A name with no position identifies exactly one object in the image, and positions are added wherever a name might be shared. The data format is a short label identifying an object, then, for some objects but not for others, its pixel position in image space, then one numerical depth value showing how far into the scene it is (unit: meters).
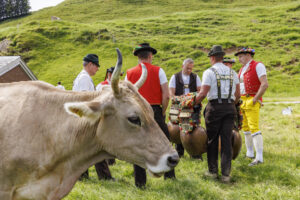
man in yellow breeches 6.37
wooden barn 17.83
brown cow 2.87
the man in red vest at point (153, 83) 5.52
